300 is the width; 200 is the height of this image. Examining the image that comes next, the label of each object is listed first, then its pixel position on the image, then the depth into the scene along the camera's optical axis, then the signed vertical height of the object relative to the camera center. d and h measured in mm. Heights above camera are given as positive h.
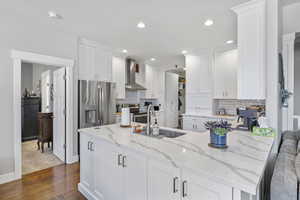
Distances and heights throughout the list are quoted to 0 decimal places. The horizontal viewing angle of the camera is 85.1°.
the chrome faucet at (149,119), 2006 -241
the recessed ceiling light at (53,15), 2551 +1367
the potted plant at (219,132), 1413 -285
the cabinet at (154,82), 6078 +674
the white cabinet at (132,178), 1065 -657
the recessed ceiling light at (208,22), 2719 +1321
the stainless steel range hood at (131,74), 5438 +855
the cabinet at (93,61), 3711 +939
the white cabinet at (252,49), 1970 +633
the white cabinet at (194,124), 4493 -683
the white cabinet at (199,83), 4547 +472
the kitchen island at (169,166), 986 -492
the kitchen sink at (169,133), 2113 -442
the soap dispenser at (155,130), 1977 -366
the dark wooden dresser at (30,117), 4930 -507
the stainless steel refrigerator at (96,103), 3592 -69
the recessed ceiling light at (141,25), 2894 +1360
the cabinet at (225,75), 4277 +666
